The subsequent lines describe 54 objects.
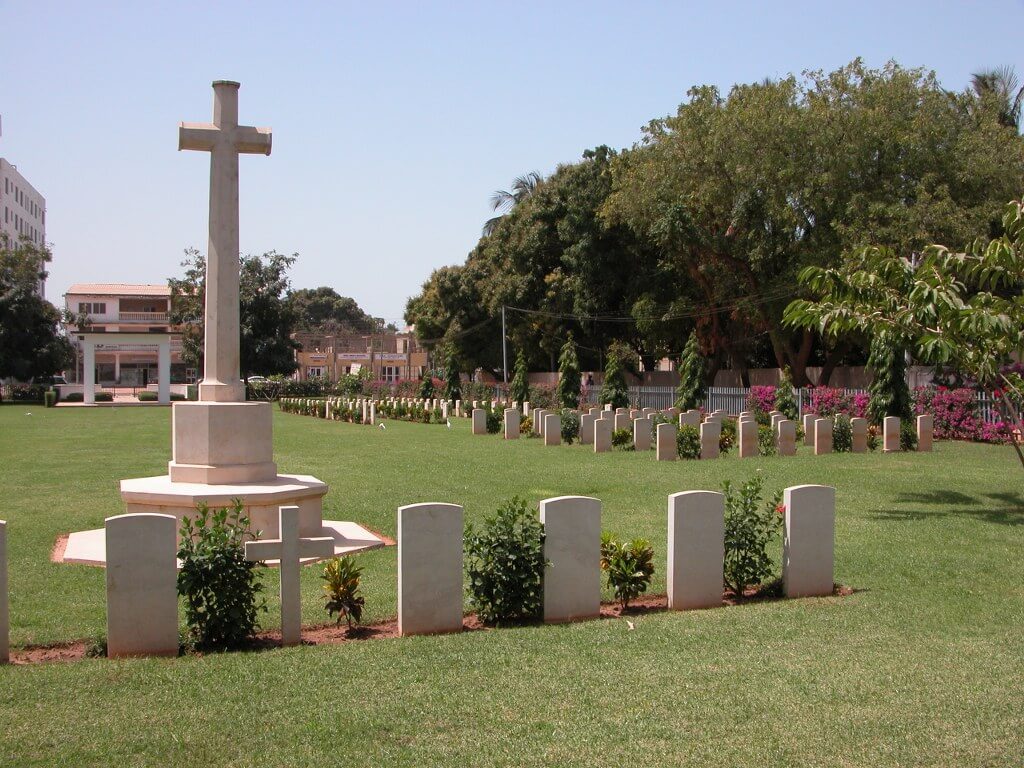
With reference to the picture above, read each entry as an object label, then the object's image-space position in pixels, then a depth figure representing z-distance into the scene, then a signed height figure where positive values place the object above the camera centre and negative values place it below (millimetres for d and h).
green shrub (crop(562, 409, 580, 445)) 24891 -1285
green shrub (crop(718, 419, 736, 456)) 21047 -1316
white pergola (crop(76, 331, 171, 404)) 52969 +1893
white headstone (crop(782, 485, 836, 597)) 7918 -1338
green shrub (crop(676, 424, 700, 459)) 20109 -1342
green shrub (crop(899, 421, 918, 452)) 21547 -1299
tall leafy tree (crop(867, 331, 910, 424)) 25250 -226
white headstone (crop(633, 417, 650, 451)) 21922 -1263
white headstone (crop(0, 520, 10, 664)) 5984 -1417
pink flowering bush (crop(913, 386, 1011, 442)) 25125 -985
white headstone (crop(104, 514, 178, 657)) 6121 -1328
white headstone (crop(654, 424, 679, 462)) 19594 -1358
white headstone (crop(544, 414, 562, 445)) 24312 -1304
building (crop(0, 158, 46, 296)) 74188 +14128
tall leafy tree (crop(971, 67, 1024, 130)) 39000 +11852
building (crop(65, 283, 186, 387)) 76625 +4896
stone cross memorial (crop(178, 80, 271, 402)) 10750 +1509
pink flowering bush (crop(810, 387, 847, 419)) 28766 -730
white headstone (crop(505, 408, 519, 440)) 26719 -1302
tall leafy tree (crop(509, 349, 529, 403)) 41500 -354
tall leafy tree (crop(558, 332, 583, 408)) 38406 +31
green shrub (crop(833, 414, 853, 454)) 21281 -1303
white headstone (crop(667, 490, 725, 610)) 7566 -1343
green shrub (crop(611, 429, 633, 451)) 22938 -1440
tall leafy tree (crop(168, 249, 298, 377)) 59844 +3905
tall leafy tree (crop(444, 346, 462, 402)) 46719 -22
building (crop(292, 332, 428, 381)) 83875 +2021
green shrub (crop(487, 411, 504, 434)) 29641 -1383
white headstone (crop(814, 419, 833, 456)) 20547 -1241
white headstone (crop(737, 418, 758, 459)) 20234 -1258
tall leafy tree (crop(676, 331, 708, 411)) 34031 -35
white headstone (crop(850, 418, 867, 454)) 20875 -1279
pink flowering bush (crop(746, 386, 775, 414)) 33625 -757
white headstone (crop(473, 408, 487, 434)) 28911 -1321
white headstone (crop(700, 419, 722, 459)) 19891 -1248
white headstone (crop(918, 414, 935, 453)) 21375 -1176
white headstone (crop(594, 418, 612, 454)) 22188 -1286
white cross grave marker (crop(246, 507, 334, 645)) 6480 -1216
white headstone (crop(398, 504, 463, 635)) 6738 -1334
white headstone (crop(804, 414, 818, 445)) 21844 -1125
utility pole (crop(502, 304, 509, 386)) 48903 +1088
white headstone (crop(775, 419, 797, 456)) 20172 -1244
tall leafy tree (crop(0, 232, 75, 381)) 54281 +3079
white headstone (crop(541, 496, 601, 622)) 7164 -1335
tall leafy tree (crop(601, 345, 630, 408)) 36844 -311
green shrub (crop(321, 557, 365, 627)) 6875 -1506
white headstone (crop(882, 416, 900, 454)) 20812 -1195
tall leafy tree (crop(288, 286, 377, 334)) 119688 +8225
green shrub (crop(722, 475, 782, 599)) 7879 -1372
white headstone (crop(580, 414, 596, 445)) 24281 -1279
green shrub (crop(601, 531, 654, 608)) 7551 -1474
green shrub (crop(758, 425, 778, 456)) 20625 -1380
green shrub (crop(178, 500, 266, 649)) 6344 -1389
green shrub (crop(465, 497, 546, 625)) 7055 -1398
